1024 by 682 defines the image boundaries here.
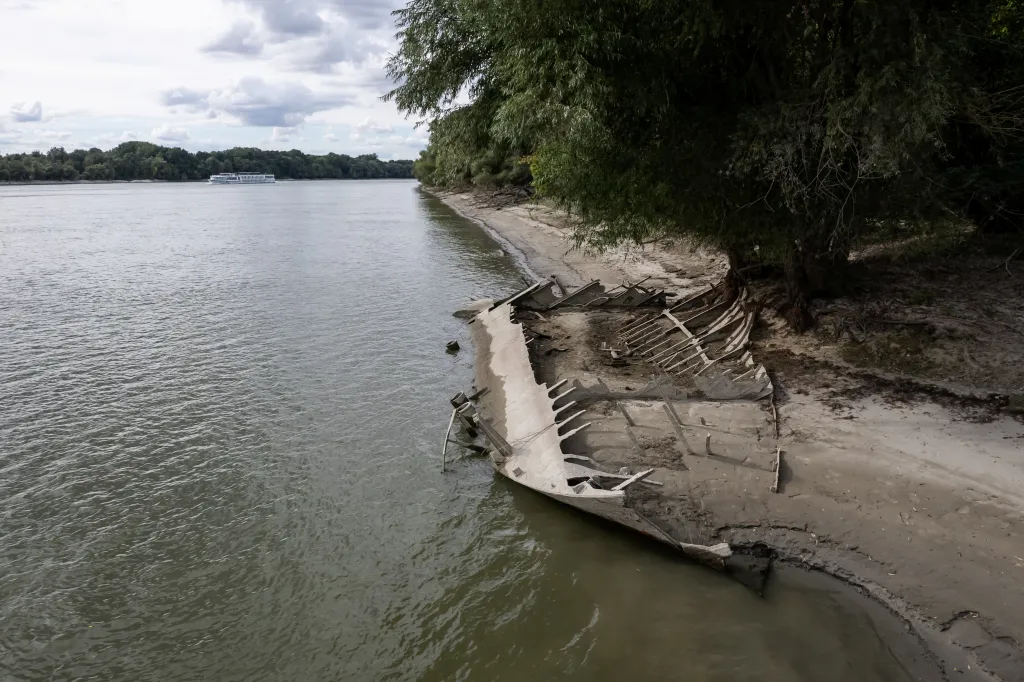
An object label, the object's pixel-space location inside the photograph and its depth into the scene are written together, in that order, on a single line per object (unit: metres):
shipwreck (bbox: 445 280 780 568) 10.37
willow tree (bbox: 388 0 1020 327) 11.74
